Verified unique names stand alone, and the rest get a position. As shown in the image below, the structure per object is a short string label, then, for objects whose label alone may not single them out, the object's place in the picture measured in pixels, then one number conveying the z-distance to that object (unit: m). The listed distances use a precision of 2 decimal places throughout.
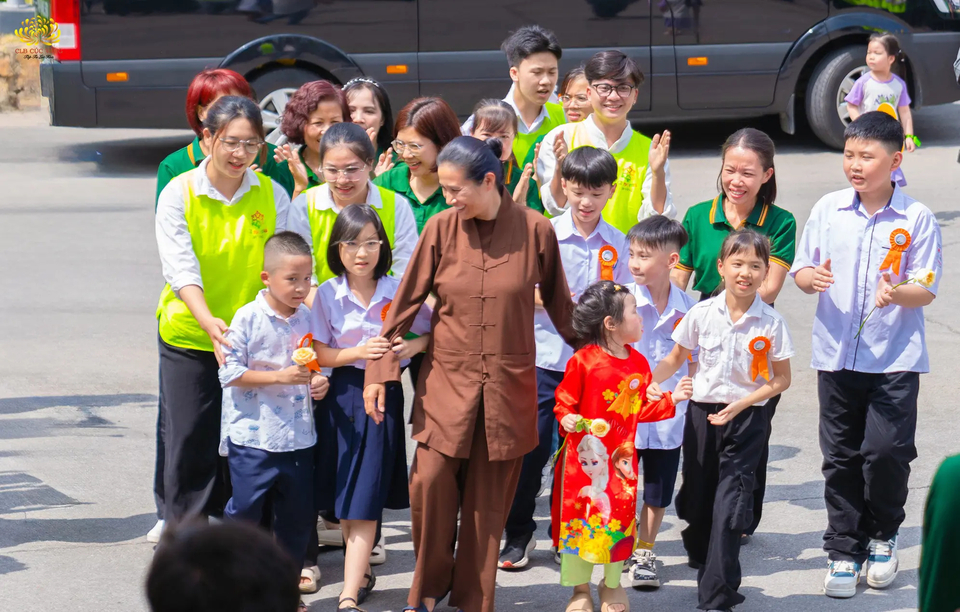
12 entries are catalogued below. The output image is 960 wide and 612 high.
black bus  20.92
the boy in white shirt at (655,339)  8.43
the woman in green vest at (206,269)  7.99
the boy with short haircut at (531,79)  10.76
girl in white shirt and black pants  7.93
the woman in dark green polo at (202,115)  8.64
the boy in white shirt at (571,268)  8.65
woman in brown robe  7.49
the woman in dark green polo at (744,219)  8.51
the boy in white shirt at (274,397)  7.76
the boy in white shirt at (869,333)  8.14
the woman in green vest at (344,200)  8.22
